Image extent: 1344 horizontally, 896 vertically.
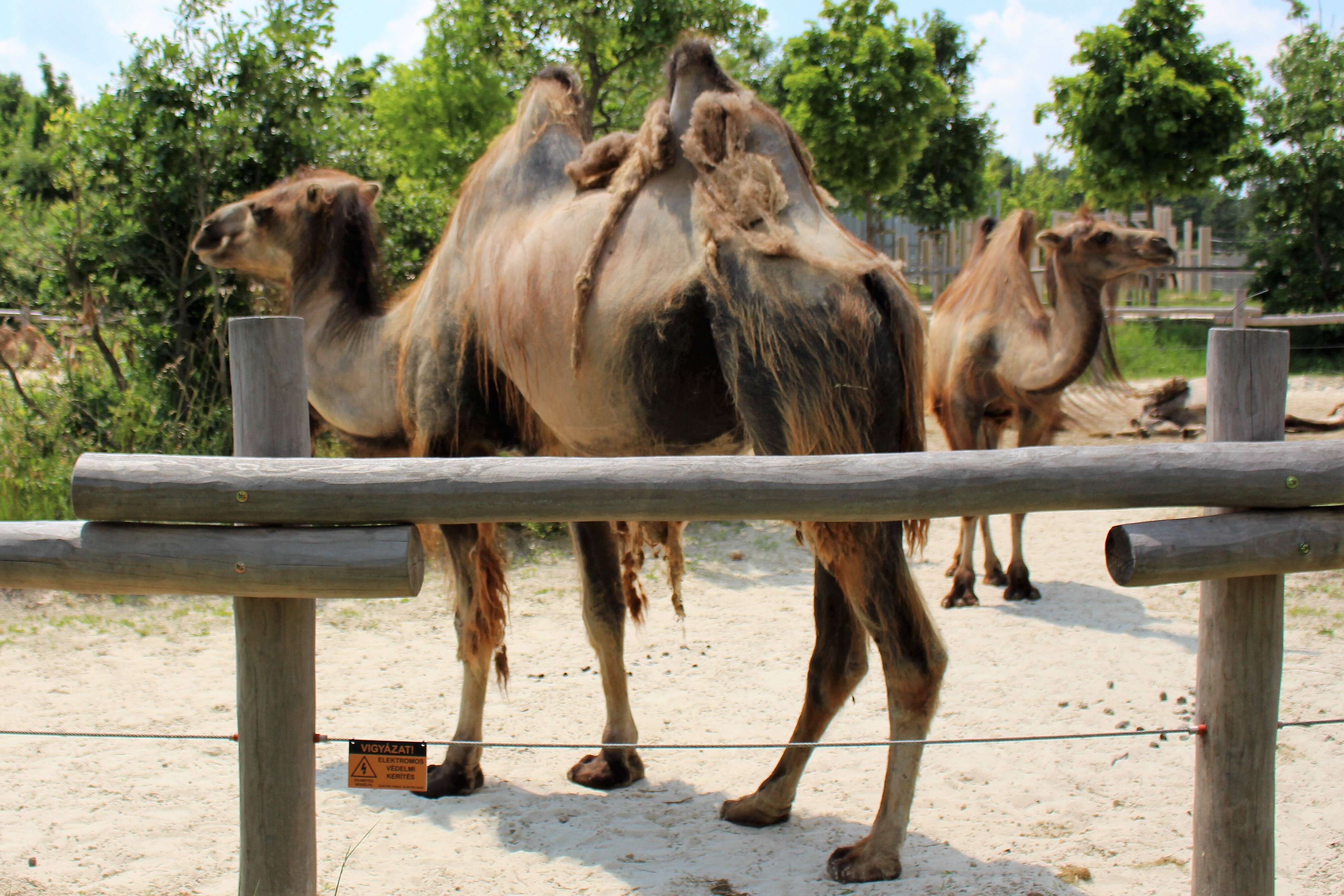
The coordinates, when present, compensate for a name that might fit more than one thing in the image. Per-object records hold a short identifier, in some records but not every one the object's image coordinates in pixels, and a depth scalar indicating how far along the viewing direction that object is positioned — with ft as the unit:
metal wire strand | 7.79
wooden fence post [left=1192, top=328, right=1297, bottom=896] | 8.11
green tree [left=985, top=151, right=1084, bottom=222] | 109.70
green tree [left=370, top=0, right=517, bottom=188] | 33.58
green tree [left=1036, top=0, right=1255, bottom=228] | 55.21
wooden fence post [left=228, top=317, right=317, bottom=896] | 8.03
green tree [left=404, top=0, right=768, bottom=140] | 27.61
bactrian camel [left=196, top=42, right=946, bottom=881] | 9.82
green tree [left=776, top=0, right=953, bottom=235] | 52.03
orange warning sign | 8.20
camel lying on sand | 37.09
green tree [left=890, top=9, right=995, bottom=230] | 77.05
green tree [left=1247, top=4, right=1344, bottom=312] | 54.95
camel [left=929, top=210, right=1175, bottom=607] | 19.71
